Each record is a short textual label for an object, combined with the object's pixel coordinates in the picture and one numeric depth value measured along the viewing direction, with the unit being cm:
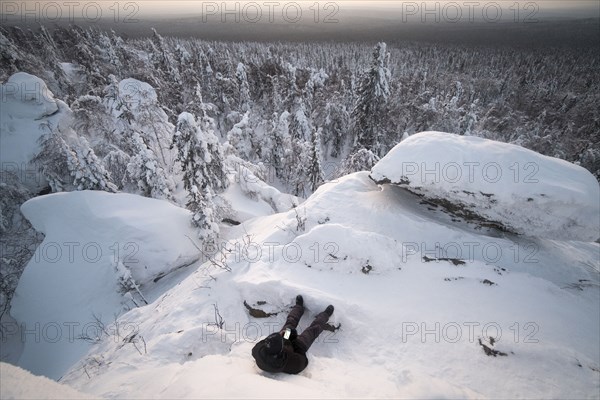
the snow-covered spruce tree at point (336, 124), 3341
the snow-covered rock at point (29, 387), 247
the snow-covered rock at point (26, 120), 1719
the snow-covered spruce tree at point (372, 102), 2173
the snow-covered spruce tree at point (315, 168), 2131
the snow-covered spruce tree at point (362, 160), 1822
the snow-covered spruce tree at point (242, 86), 3831
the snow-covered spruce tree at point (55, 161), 1438
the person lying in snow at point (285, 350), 387
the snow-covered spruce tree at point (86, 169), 1434
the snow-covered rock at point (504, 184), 611
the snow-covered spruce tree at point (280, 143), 2705
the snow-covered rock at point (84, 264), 916
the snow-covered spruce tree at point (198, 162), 1240
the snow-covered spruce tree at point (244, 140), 2403
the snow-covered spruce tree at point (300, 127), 2958
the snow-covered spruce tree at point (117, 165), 1798
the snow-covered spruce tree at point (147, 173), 1555
